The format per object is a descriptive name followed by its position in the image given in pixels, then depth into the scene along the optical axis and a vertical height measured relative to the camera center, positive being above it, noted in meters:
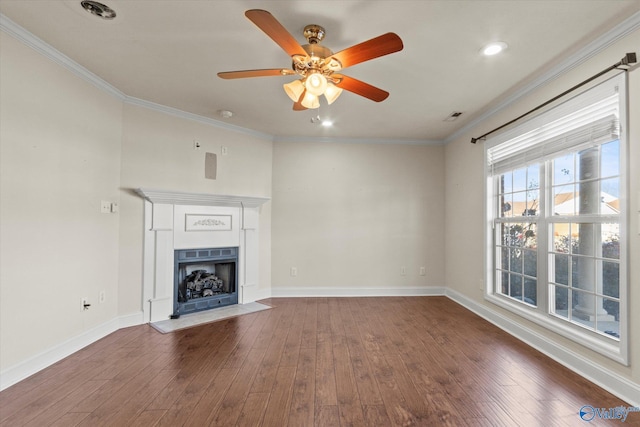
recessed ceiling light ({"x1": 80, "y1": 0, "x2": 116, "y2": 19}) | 1.92 +1.39
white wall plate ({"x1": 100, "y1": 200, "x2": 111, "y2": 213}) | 3.03 +0.09
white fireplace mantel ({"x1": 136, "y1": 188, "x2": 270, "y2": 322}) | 3.46 -0.28
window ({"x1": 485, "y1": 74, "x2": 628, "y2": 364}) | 2.18 +0.02
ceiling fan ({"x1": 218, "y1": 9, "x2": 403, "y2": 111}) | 1.66 +1.03
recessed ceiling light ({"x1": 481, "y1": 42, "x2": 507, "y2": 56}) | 2.27 +1.37
